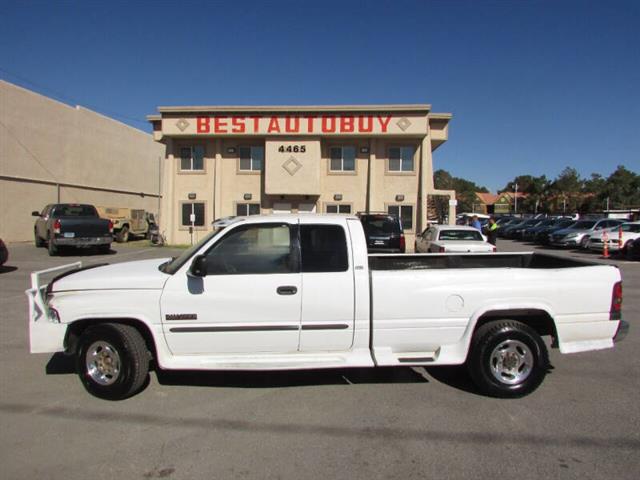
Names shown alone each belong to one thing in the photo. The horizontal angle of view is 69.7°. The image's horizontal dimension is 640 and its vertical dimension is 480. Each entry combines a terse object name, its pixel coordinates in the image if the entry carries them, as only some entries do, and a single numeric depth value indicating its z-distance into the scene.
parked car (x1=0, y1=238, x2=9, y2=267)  12.31
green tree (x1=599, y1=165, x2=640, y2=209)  74.94
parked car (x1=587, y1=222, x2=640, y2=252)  20.20
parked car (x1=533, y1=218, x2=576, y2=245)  27.20
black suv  15.12
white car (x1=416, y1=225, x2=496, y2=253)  11.62
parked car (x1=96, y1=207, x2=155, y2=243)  25.30
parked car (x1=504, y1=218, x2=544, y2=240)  34.53
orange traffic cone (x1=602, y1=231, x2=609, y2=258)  19.34
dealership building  22.72
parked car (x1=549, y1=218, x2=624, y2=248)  23.41
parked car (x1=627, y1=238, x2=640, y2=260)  17.86
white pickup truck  4.32
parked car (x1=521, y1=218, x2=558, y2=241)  30.80
